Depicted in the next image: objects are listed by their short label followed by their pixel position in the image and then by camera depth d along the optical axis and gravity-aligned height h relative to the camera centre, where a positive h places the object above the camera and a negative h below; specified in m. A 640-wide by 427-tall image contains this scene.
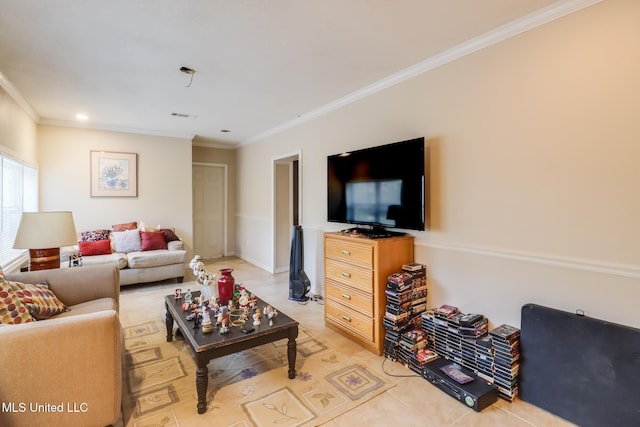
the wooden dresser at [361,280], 2.61 -0.64
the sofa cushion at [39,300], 1.99 -0.61
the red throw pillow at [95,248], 4.30 -0.52
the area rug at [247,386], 1.87 -1.24
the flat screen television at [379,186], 2.56 +0.22
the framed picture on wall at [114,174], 4.93 +0.61
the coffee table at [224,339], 1.89 -0.86
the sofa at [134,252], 4.27 -0.61
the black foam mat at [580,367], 1.64 -0.92
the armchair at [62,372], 1.41 -0.79
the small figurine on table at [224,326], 2.08 -0.80
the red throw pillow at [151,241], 4.66 -0.46
